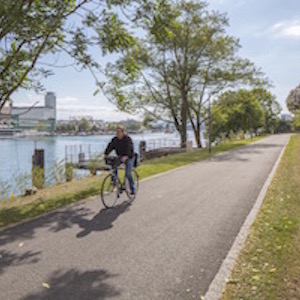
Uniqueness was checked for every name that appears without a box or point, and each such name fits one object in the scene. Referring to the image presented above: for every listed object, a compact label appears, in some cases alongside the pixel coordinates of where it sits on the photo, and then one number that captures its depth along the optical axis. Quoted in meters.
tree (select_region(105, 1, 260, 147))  28.84
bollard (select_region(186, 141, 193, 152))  28.14
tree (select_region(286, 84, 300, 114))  62.81
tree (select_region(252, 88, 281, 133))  84.19
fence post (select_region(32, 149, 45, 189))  11.39
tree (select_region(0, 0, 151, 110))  7.35
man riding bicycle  7.83
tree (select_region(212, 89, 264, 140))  60.59
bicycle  7.32
